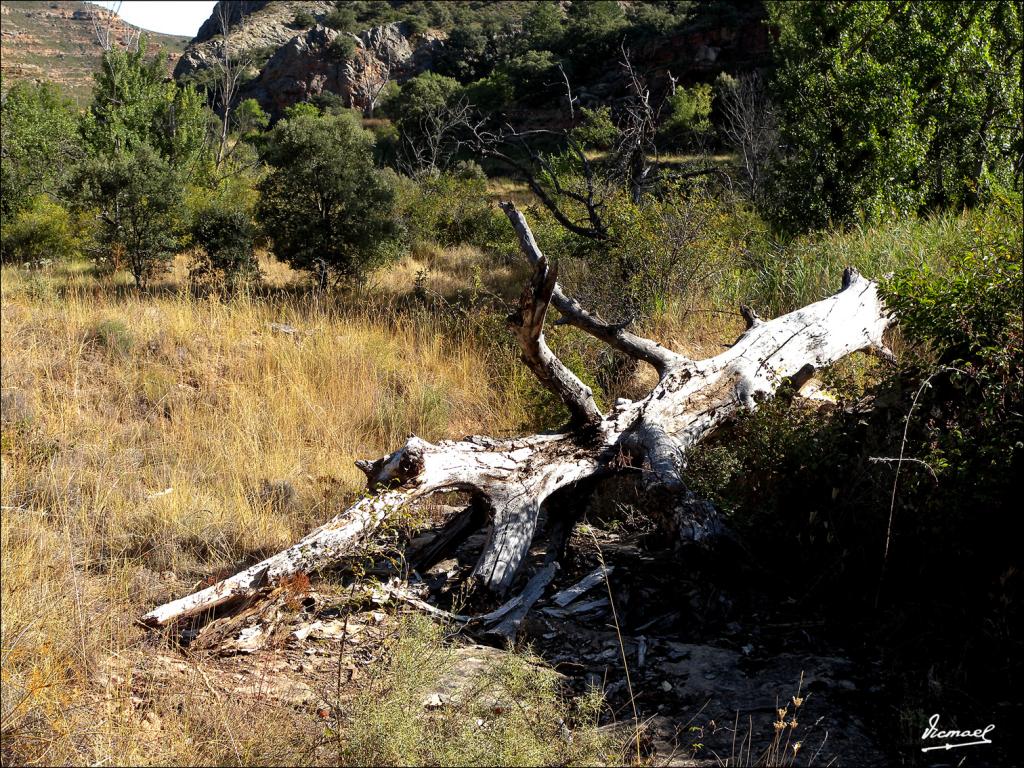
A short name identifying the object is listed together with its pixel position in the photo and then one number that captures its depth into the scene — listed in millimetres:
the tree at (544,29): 44812
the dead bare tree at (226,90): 24234
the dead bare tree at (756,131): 16250
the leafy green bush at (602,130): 11562
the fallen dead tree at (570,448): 3967
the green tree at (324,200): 11117
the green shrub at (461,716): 2674
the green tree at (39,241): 12953
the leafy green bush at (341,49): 53219
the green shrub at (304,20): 61750
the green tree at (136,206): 10820
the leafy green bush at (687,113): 31609
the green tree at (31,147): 15656
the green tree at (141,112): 18328
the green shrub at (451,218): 15211
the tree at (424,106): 32000
